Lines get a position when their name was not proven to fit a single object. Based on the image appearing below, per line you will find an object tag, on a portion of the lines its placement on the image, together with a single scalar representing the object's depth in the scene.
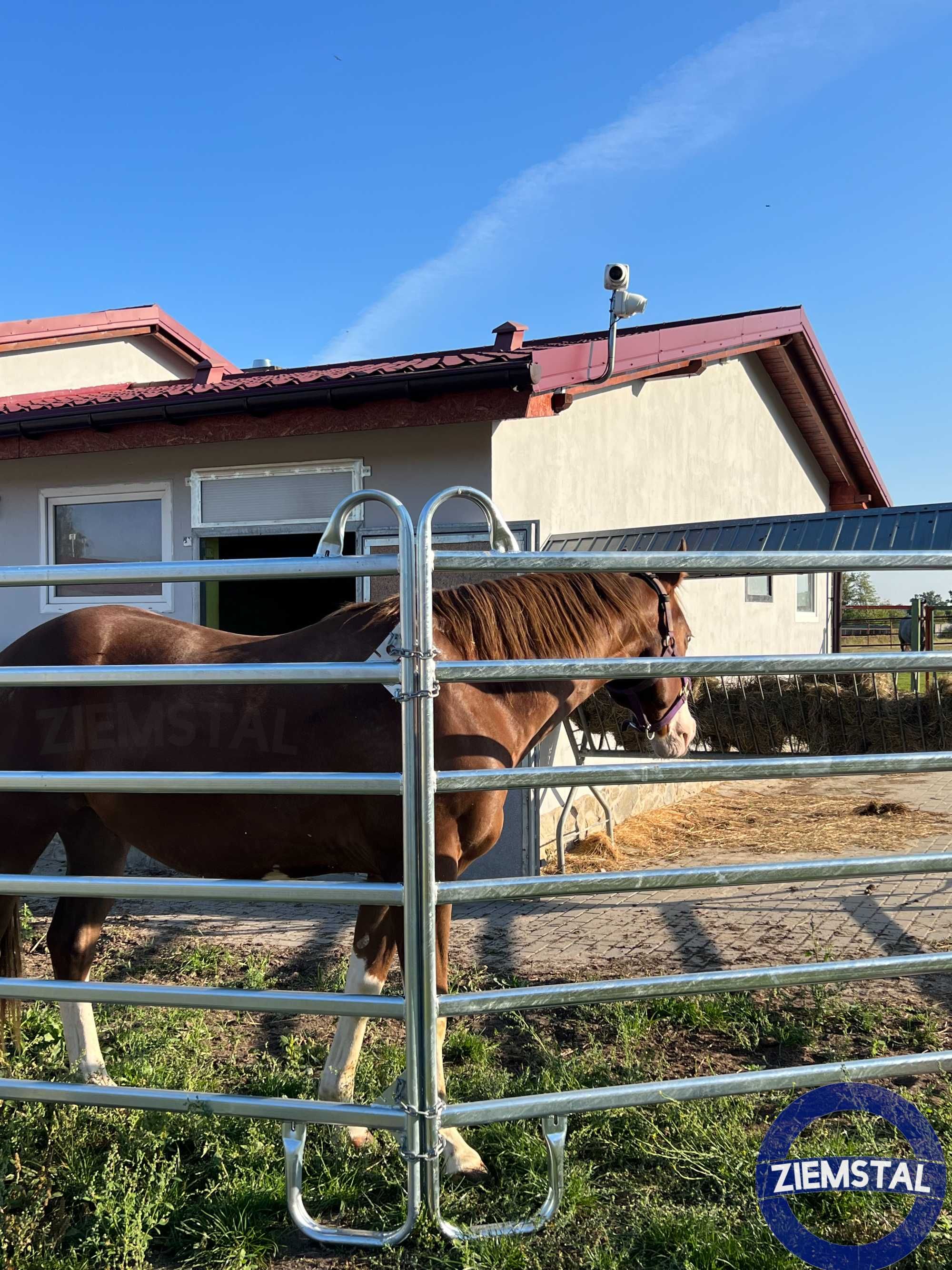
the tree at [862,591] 46.03
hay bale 6.01
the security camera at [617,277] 5.92
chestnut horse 2.71
